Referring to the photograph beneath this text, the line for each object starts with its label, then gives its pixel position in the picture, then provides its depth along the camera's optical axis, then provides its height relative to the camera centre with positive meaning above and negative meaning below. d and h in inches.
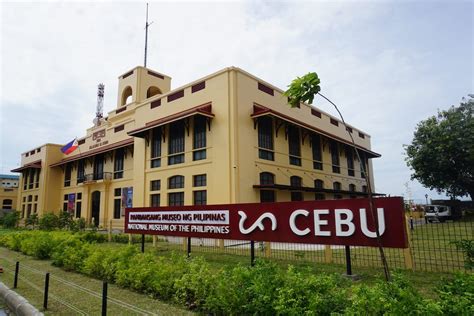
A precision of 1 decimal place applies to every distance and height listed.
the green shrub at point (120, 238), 660.7 -62.6
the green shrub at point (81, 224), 860.9 -39.5
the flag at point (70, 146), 1186.0 +250.4
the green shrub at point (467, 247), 225.0 -32.0
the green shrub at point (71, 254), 356.5 -53.6
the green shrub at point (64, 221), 911.7 -31.2
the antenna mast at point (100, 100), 2083.2 +767.9
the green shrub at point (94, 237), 644.9 -58.3
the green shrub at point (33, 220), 1086.5 -32.5
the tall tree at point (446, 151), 1107.3 +202.4
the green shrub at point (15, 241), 560.7 -56.4
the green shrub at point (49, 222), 898.7 -33.2
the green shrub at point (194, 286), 207.2 -54.4
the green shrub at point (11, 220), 1239.5 -35.2
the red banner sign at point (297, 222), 234.4 -13.9
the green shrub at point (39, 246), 458.8 -54.3
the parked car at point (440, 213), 1155.3 -32.8
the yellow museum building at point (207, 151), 689.0 +164.8
